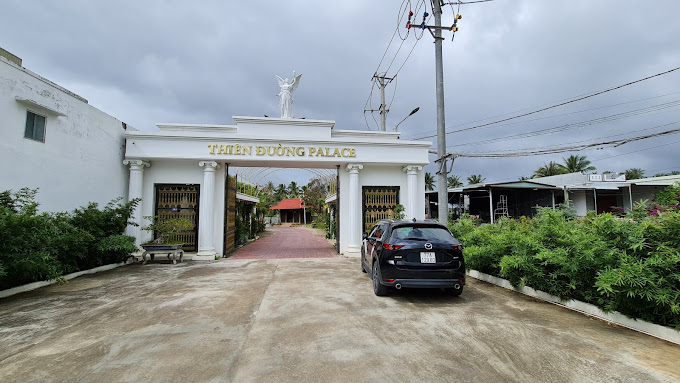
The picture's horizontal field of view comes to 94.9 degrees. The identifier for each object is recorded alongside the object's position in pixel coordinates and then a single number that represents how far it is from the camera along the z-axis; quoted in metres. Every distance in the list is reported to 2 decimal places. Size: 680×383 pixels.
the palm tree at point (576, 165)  34.59
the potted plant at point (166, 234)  9.69
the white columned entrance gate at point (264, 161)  10.71
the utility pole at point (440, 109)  10.02
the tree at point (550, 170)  36.25
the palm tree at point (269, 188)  52.37
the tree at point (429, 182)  52.72
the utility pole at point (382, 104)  18.45
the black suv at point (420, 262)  5.30
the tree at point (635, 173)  38.46
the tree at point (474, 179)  53.12
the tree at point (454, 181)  52.94
